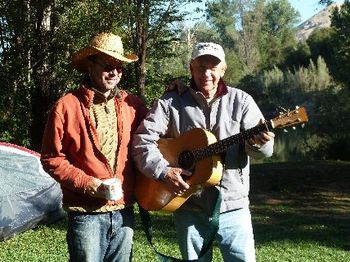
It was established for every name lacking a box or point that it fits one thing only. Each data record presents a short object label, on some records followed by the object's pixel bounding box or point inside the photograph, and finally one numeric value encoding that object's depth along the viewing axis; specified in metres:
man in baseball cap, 3.69
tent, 8.11
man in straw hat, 3.47
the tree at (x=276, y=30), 66.56
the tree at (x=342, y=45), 29.13
